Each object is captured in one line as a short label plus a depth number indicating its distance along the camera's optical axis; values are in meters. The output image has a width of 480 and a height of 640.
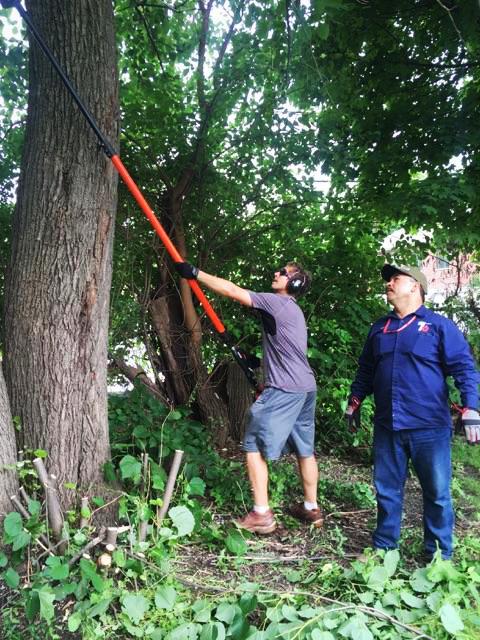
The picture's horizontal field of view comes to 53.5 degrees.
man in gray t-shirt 3.19
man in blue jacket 2.73
